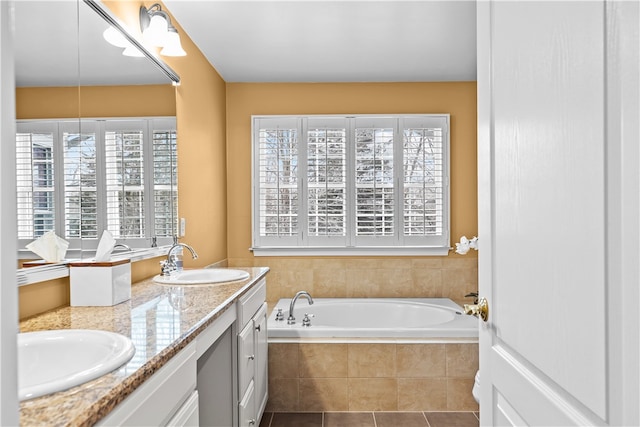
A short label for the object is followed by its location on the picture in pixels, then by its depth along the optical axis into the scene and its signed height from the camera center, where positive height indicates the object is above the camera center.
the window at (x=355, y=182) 4.10 +0.24
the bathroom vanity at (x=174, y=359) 0.81 -0.35
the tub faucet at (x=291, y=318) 3.28 -0.78
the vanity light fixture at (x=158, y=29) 2.38 +0.96
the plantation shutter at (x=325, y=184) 4.11 +0.23
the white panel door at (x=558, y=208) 0.63 +0.00
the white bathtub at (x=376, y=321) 2.99 -0.83
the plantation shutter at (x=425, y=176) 4.09 +0.29
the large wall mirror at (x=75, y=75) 1.47 +0.54
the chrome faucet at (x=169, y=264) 2.45 -0.29
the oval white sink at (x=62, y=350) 1.06 -0.33
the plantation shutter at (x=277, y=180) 4.12 +0.27
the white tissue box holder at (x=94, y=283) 1.62 -0.25
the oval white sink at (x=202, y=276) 2.24 -0.35
